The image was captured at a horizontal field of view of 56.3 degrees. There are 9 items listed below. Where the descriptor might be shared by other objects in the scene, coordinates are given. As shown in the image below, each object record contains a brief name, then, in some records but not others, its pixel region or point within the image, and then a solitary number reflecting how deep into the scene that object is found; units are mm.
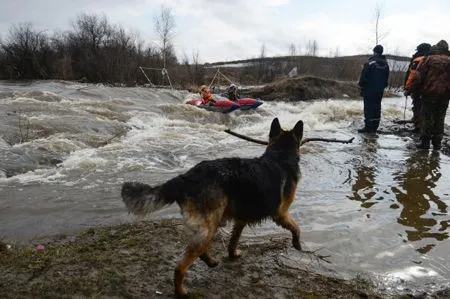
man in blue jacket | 13000
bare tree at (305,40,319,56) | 77238
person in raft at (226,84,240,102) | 20062
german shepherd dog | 3406
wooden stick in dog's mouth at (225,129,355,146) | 4752
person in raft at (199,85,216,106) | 18711
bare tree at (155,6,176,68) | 49200
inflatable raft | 18297
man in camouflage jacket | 9922
